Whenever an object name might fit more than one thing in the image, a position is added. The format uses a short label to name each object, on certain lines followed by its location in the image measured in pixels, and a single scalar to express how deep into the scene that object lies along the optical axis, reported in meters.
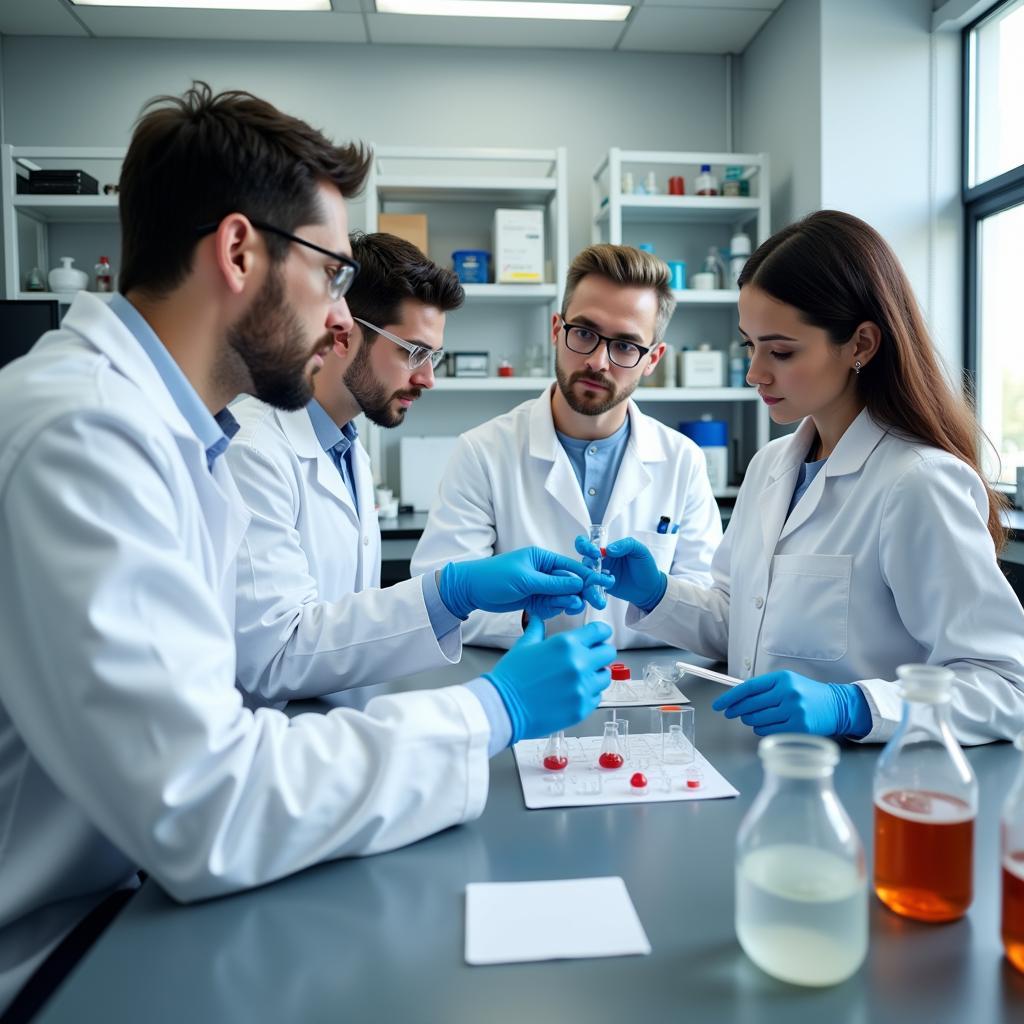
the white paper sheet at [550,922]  0.71
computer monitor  3.01
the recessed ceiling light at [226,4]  3.32
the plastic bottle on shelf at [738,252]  3.51
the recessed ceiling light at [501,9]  3.39
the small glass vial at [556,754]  1.07
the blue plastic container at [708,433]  3.67
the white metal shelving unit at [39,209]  3.29
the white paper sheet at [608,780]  0.99
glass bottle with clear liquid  0.62
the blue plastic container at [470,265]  3.48
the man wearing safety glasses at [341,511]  1.39
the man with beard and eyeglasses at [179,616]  0.75
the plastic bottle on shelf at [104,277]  3.47
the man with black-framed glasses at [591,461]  2.10
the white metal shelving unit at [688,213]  3.44
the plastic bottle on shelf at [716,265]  3.62
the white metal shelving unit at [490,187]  3.38
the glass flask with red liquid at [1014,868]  0.64
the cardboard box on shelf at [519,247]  3.41
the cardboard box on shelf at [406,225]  3.44
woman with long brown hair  1.14
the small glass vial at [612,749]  1.07
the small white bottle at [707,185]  3.52
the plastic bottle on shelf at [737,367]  3.62
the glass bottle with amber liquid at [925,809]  0.69
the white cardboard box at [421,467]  3.72
